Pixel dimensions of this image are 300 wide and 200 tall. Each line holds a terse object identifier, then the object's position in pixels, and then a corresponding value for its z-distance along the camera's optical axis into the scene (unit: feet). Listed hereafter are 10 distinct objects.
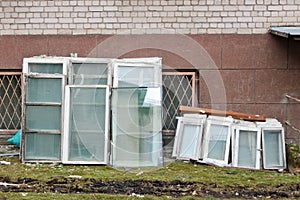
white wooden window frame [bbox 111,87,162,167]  40.32
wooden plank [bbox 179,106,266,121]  43.39
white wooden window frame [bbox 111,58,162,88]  42.75
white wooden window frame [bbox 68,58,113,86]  42.71
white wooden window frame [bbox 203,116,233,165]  41.57
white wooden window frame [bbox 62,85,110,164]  40.75
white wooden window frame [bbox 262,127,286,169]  41.24
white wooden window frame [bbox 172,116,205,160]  42.09
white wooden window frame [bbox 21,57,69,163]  41.11
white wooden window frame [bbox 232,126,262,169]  41.27
